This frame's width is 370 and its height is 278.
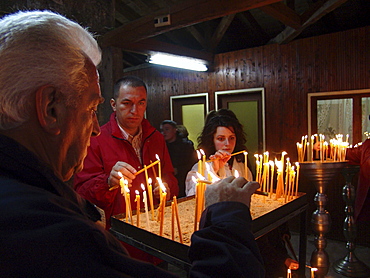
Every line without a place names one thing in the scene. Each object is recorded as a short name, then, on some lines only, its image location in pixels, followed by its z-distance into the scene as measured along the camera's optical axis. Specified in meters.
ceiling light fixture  5.05
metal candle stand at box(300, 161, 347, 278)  2.67
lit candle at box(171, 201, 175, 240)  1.33
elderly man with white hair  0.55
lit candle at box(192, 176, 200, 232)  1.40
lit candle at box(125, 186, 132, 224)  1.53
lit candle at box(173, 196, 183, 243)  1.33
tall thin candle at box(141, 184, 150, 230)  1.50
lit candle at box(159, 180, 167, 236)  1.38
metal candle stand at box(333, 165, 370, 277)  3.64
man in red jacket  2.04
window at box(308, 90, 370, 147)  4.87
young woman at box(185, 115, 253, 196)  2.79
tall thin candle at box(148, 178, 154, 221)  1.65
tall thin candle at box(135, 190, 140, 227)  1.51
